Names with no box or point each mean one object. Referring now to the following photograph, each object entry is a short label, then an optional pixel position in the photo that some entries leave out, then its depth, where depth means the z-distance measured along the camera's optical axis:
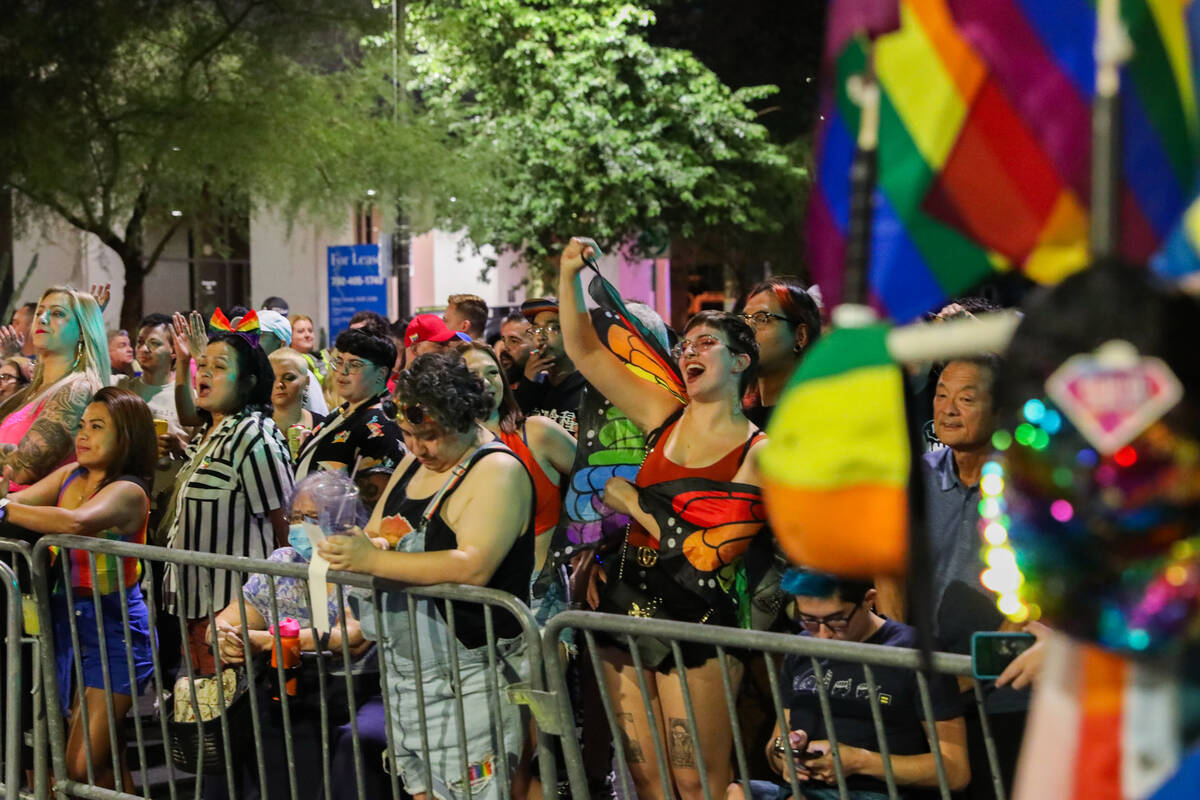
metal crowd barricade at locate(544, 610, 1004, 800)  3.53
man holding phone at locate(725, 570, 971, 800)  3.83
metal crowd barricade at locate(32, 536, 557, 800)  4.54
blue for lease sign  17.22
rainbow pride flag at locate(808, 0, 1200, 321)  1.84
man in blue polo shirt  3.72
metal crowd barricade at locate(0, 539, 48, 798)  5.51
